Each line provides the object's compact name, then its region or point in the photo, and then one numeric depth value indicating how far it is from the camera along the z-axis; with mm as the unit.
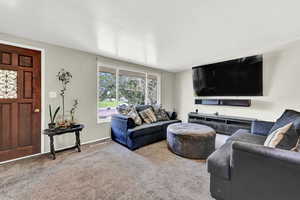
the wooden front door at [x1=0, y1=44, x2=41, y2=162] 2275
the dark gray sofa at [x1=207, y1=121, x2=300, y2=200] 1036
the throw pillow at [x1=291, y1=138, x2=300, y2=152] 1216
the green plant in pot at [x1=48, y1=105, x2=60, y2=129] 2513
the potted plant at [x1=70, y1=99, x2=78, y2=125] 2982
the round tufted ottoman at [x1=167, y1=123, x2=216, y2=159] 2438
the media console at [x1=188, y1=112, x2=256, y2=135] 3402
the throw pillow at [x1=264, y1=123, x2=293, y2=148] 1321
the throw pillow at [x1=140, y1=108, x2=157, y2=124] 3486
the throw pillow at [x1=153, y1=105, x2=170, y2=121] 3777
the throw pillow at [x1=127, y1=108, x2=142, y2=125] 3163
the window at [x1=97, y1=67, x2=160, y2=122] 3588
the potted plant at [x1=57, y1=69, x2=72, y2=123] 2831
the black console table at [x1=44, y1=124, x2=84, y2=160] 2355
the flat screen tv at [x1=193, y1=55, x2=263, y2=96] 3326
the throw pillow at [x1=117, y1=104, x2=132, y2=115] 3337
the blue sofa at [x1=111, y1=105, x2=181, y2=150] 2826
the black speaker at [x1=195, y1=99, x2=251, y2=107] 3564
